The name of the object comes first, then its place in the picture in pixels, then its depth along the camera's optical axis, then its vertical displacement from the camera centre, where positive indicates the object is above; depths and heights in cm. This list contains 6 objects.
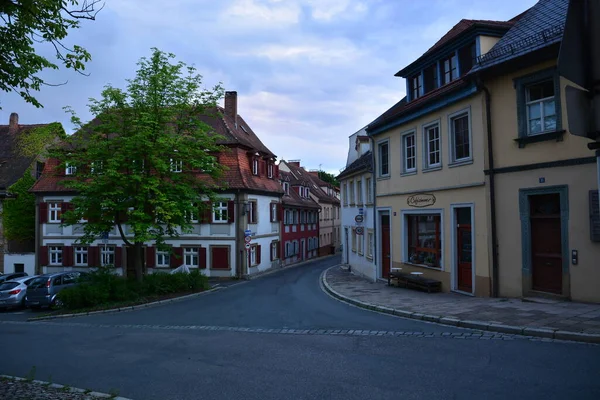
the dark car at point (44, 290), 2223 -305
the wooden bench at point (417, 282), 1691 -227
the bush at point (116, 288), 1989 -287
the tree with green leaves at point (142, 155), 2019 +301
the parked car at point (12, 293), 2345 -336
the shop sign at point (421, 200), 1784 +76
